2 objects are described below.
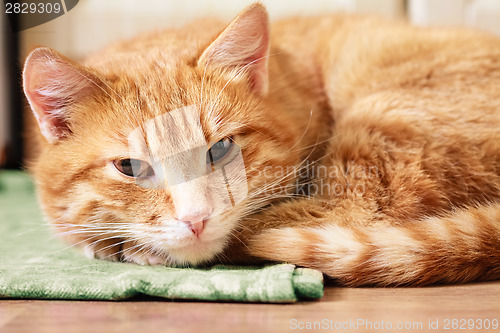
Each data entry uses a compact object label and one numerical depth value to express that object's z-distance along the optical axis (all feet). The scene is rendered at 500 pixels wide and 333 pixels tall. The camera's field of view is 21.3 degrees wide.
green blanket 1.89
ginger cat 1.98
